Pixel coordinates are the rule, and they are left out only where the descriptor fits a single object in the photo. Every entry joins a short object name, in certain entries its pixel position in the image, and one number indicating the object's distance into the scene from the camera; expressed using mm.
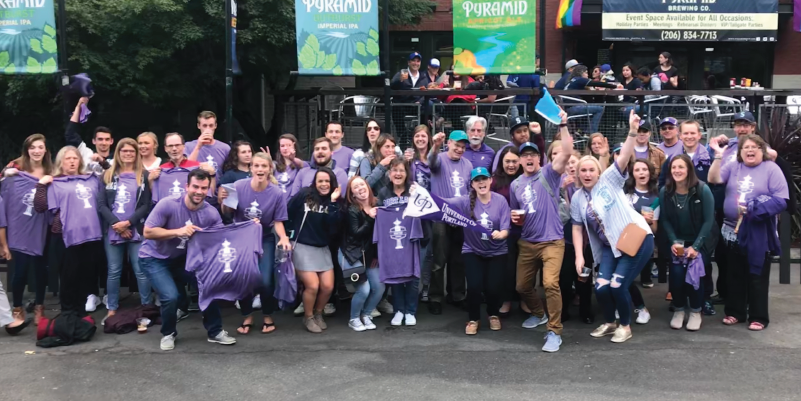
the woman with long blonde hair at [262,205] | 7145
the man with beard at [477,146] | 8227
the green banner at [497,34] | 9578
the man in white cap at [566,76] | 12734
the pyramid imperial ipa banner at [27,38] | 9625
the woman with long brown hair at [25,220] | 7609
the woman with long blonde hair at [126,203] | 7316
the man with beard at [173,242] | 6590
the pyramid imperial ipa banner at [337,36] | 9492
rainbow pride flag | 17312
